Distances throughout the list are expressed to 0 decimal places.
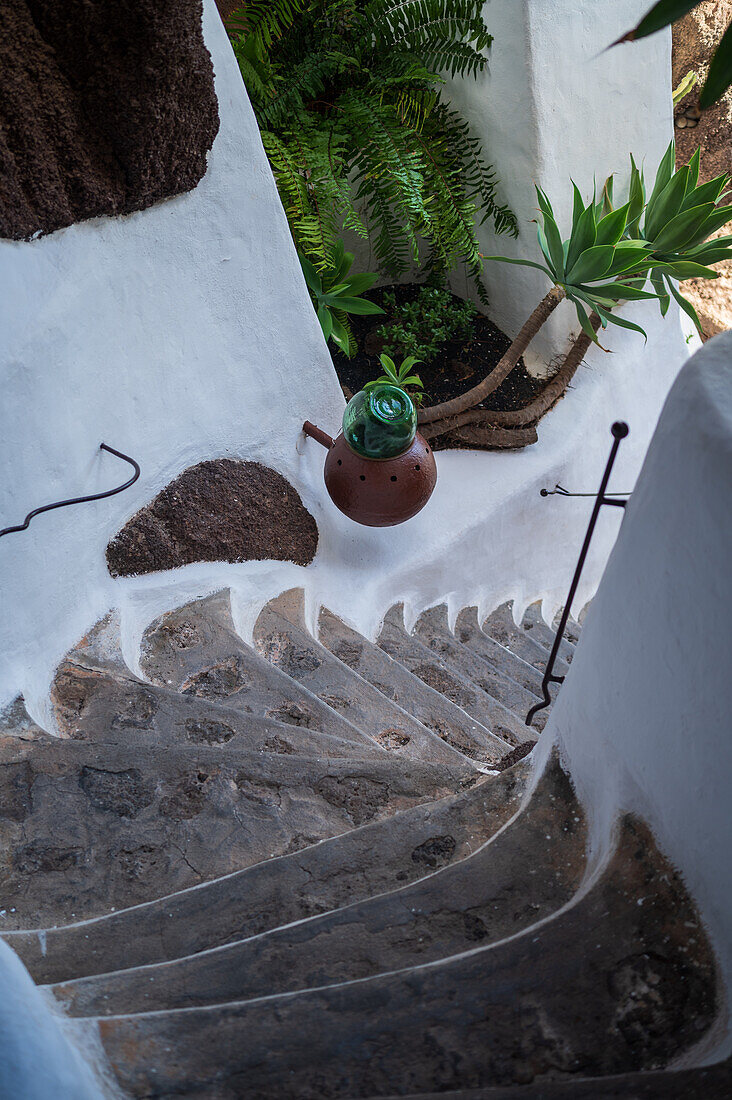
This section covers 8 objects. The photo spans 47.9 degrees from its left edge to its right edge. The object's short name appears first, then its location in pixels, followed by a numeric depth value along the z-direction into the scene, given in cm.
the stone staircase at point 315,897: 123
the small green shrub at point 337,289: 373
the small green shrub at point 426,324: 437
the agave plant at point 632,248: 367
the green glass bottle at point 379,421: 321
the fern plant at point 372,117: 372
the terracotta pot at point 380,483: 327
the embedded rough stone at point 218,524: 282
